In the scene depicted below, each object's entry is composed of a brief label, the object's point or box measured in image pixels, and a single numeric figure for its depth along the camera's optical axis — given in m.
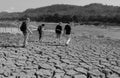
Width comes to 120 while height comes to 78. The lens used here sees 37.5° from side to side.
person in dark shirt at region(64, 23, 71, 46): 11.88
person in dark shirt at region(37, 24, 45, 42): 12.76
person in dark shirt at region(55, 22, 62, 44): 12.74
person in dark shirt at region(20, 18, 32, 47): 9.89
